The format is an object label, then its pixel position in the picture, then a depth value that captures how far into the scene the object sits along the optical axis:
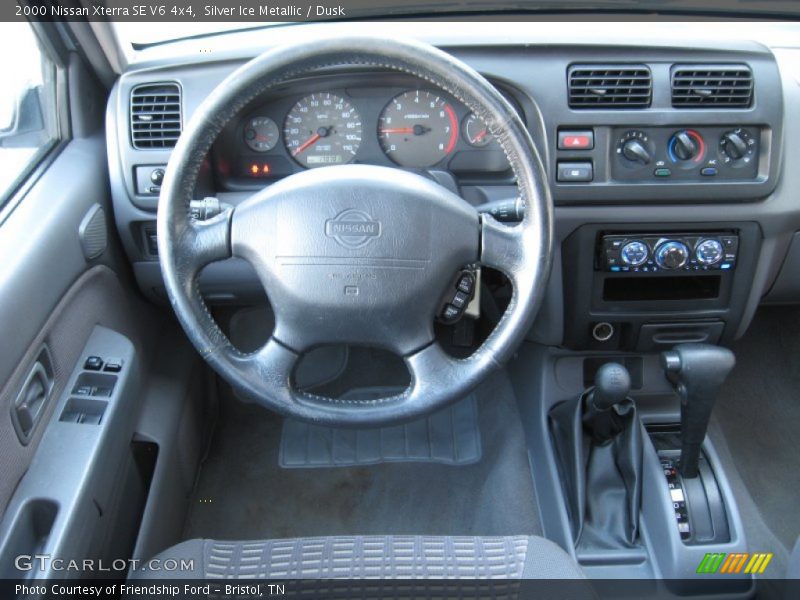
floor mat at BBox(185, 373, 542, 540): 1.91
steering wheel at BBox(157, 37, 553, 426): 1.12
